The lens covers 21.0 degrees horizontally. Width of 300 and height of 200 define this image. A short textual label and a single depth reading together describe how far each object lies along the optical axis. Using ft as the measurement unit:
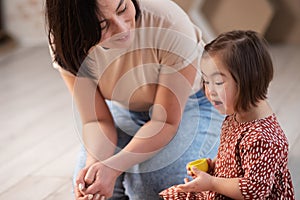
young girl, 6.01
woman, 6.65
